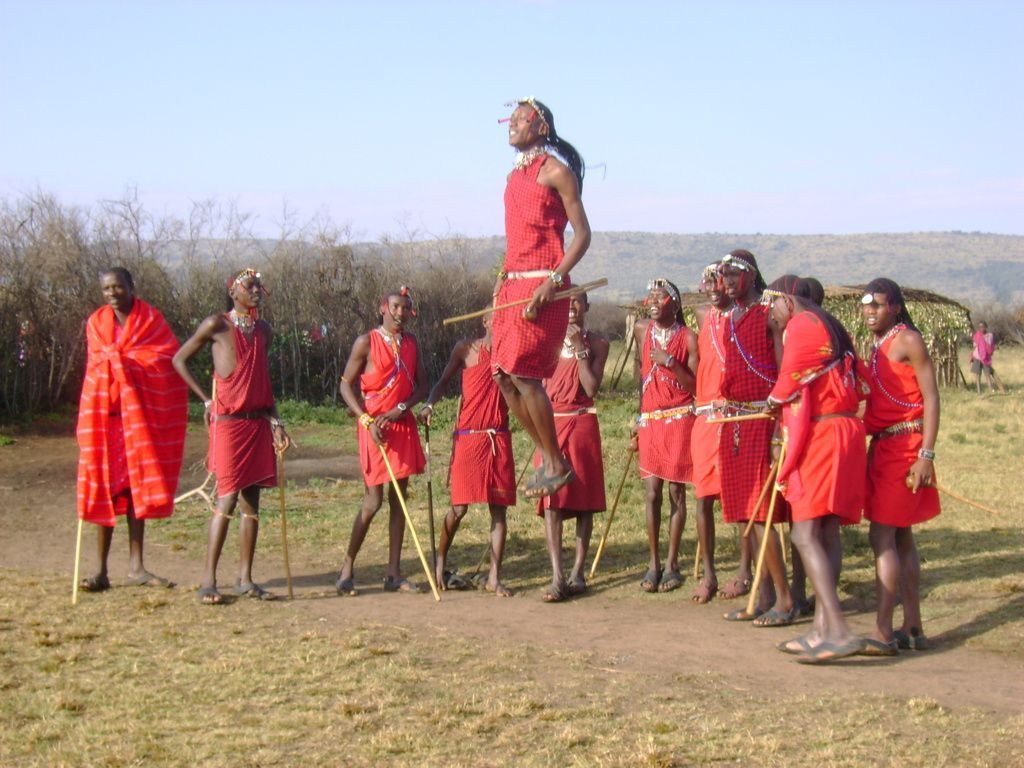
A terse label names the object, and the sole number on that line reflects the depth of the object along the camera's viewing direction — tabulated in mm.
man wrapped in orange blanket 8203
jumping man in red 6223
